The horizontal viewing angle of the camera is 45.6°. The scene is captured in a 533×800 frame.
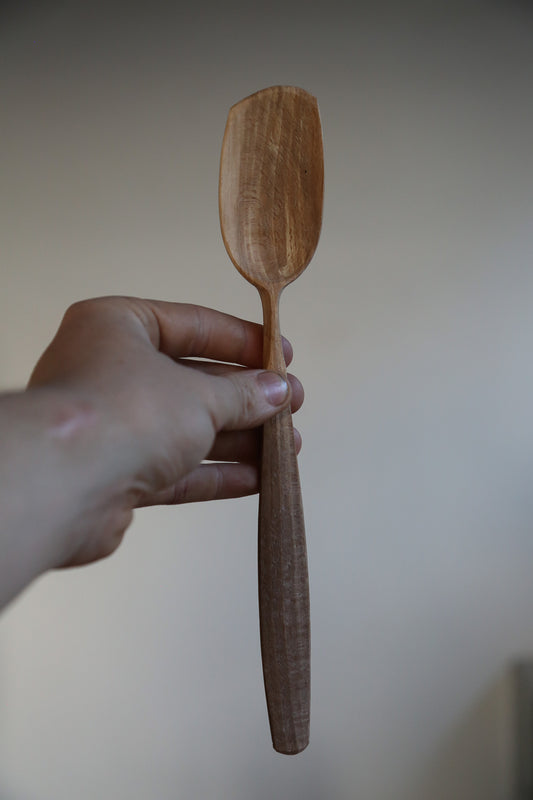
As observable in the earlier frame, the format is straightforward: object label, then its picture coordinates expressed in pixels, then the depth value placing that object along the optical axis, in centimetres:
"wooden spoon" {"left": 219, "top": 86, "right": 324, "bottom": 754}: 73
